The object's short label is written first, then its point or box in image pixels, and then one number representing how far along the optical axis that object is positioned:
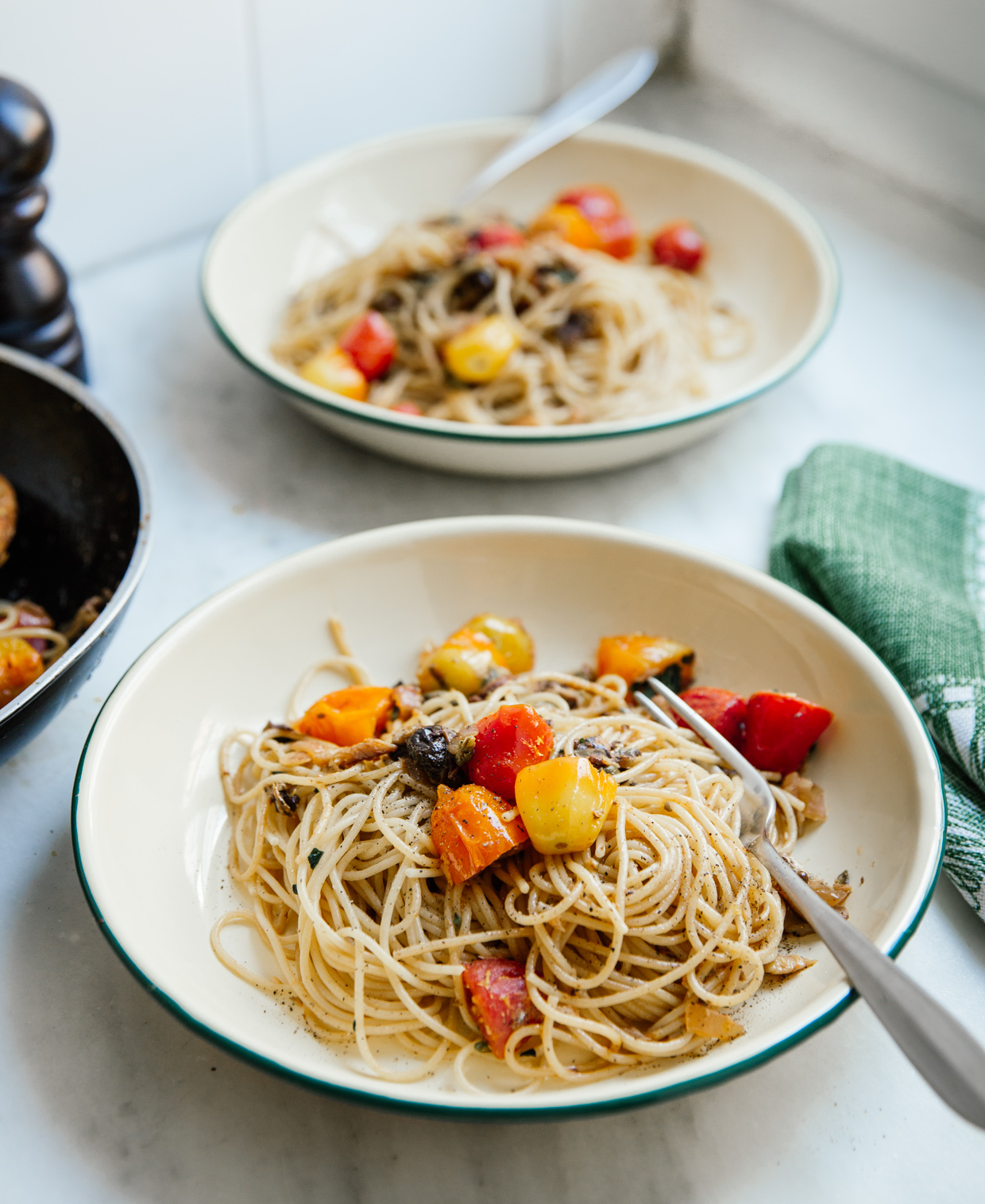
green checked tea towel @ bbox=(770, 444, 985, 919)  0.40
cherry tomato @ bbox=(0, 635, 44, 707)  0.40
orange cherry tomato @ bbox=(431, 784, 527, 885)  0.36
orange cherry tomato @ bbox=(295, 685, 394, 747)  0.40
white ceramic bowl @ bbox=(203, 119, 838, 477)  0.48
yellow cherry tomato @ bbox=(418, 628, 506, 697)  0.41
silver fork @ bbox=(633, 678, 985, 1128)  0.31
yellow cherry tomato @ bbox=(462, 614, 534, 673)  0.42
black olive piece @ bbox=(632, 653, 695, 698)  0.42
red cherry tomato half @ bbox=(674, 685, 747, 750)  0.40
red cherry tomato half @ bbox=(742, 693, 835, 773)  0.39
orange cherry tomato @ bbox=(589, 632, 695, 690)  0.41
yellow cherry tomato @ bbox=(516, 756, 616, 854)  0.36
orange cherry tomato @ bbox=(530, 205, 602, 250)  0.59
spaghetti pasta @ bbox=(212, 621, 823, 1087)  0.35
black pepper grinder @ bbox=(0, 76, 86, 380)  0.46
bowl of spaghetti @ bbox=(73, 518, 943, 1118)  0.34
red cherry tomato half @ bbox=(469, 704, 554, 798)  0.36
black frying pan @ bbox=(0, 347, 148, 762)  0.44
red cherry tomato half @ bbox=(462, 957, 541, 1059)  0.34
